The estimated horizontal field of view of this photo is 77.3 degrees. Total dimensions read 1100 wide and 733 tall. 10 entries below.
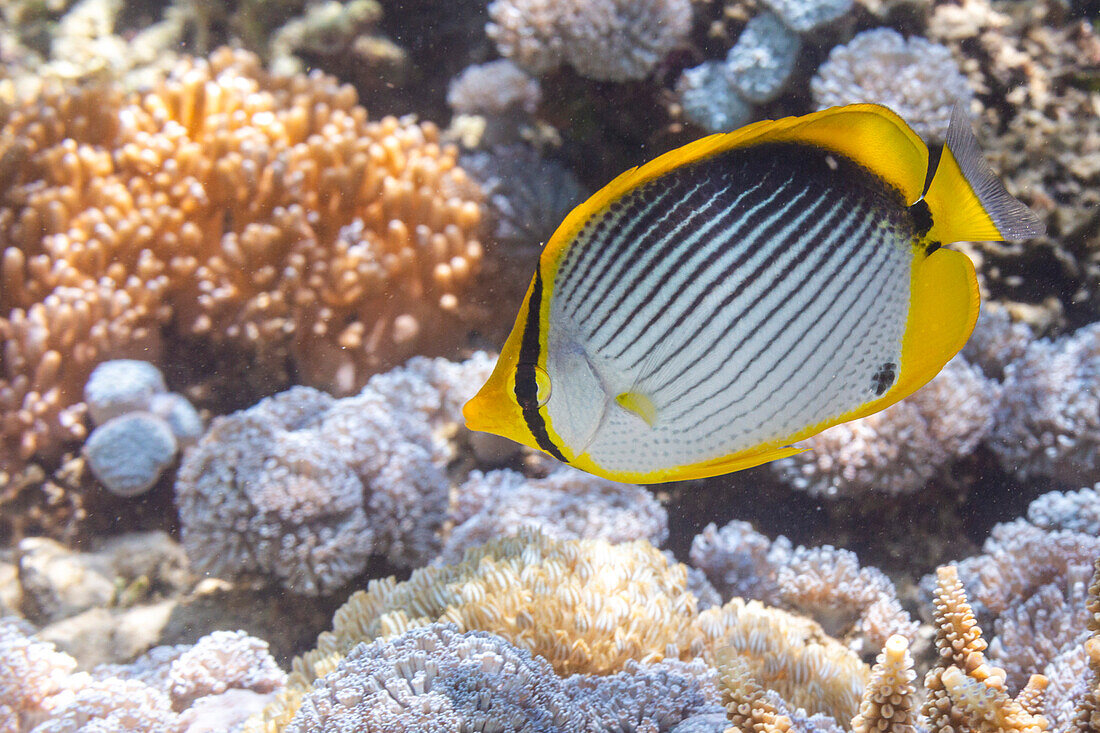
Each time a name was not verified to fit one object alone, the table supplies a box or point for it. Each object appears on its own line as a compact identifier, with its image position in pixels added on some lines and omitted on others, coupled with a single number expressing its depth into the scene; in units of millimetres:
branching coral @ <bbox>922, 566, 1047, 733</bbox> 1334
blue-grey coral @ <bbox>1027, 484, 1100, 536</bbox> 2506
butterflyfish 1093
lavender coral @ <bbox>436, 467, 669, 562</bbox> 2748
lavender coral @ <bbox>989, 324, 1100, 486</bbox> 2914
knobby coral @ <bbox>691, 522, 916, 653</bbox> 2551
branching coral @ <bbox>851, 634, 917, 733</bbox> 1312
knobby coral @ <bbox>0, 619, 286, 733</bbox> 2150
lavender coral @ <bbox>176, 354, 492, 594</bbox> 2713
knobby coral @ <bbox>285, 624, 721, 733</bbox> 1444
